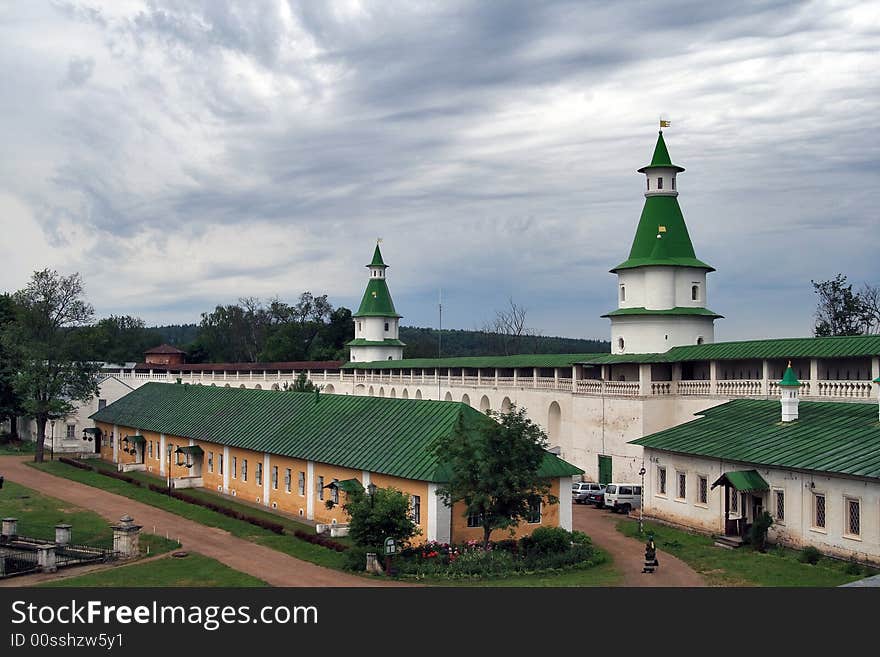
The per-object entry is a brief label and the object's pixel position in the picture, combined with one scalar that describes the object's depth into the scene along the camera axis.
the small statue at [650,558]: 26.67
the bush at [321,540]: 29.68
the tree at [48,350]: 58.78
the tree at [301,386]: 61.38
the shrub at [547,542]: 27.86
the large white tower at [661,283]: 45.38
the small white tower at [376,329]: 89.31
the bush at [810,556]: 26.83
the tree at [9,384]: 63.81
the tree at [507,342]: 117.19
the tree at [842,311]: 69.00
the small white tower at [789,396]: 32.25
